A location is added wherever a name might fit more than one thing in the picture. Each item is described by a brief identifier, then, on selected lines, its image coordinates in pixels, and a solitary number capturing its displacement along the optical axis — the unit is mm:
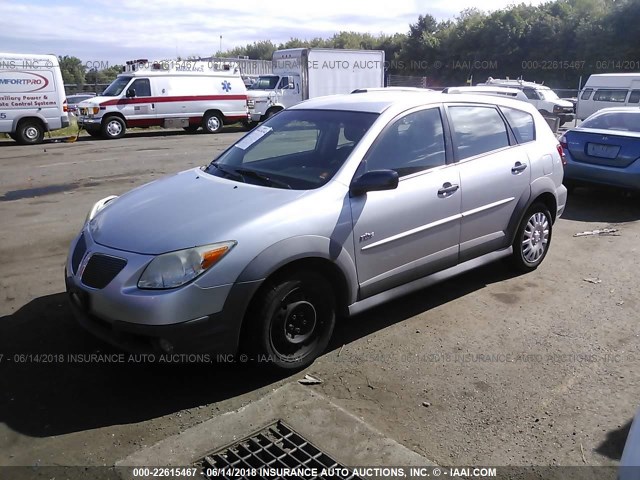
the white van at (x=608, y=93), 20108
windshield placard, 4801
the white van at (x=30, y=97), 16891
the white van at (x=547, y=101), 24484
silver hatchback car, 3318
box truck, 24469
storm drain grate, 2848
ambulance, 19938
